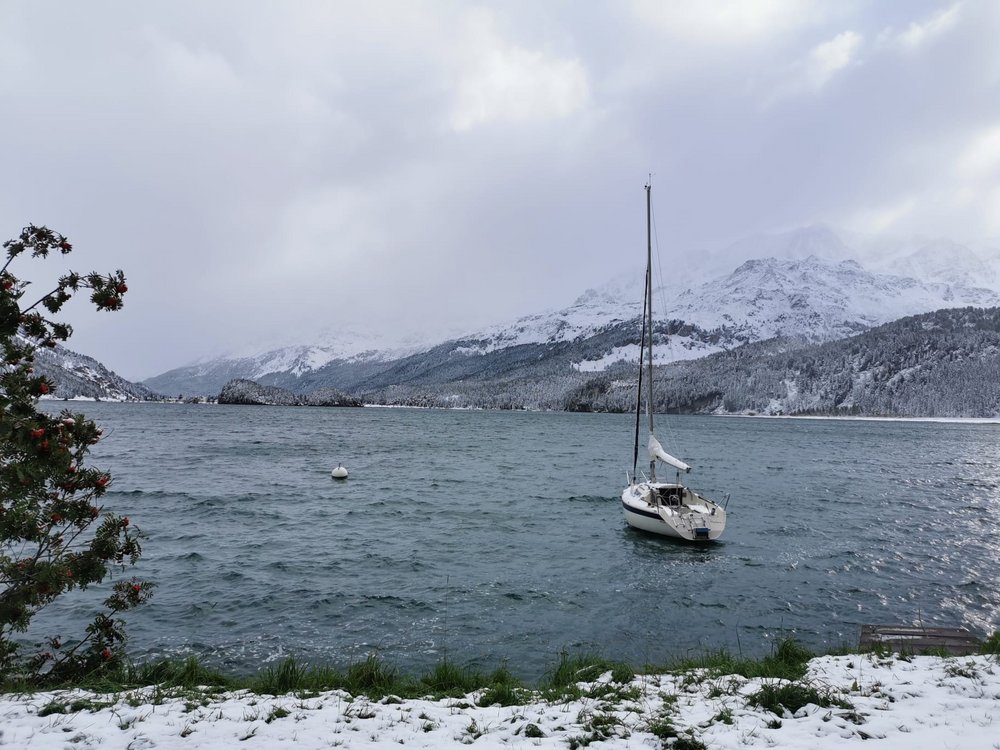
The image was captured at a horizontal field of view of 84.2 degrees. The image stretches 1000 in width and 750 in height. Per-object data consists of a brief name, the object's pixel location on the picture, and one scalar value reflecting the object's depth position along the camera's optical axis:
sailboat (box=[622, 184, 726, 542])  27.36
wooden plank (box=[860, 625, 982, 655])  13.06
